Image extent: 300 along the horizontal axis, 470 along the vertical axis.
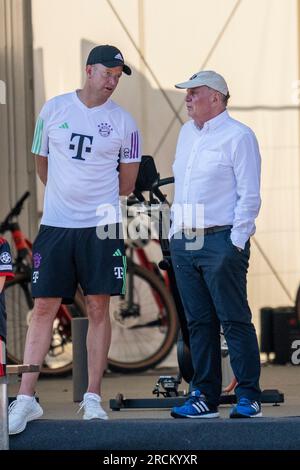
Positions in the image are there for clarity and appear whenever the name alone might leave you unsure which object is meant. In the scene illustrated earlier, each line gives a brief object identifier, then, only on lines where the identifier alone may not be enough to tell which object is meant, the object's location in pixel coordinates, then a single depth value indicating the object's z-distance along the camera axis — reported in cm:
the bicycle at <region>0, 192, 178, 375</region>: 1613
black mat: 1036
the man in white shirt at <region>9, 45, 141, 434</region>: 1099
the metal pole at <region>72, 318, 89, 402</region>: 1299
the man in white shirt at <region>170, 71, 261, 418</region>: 1053
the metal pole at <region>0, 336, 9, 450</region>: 1014
